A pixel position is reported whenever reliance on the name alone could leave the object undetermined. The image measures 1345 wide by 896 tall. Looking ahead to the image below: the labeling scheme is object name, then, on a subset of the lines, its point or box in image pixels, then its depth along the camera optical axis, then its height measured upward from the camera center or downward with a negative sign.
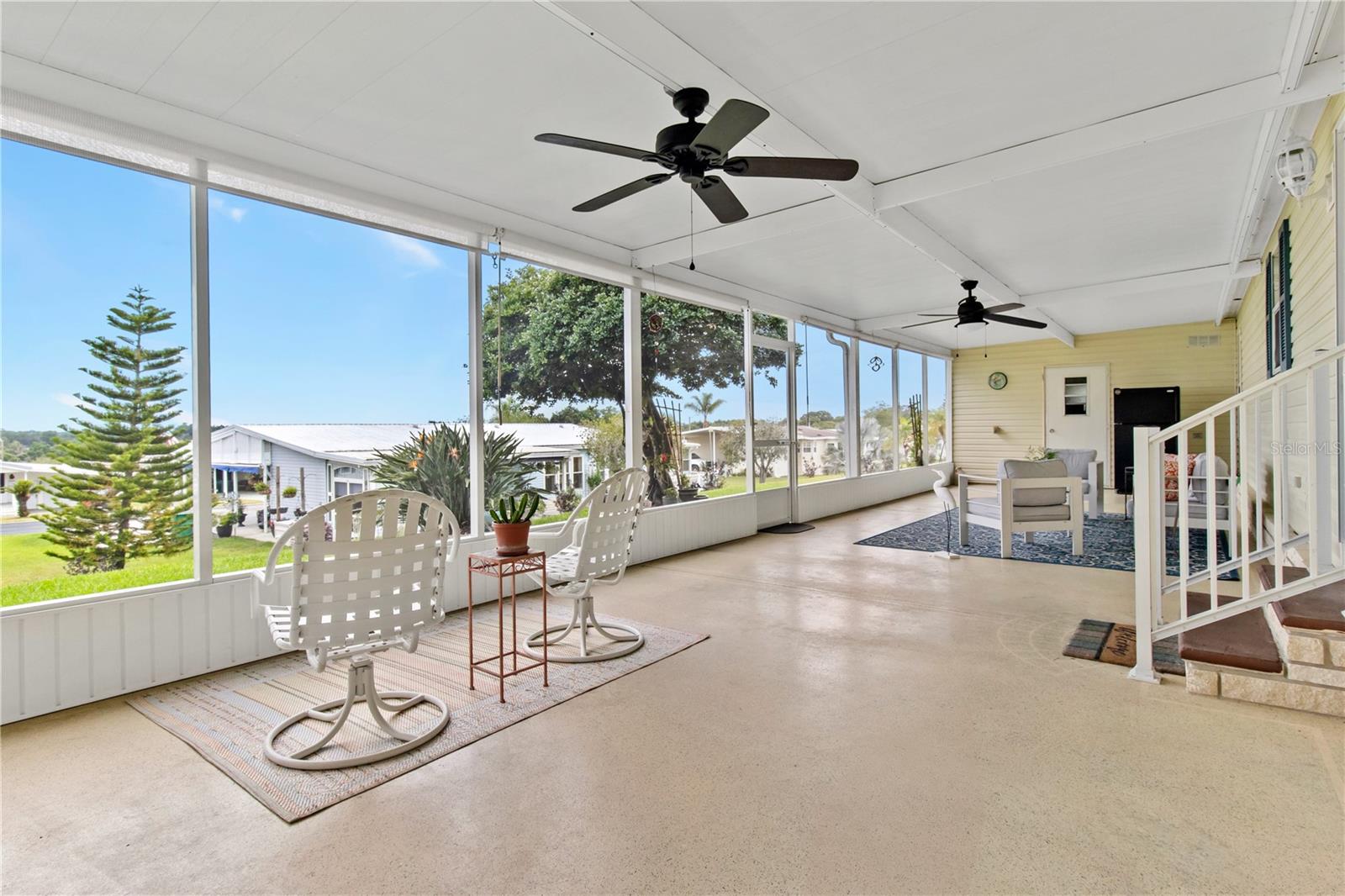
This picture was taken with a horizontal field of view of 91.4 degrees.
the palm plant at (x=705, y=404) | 6.88 +0.48
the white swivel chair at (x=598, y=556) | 3.27 -0.55
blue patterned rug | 5.70 -1.00
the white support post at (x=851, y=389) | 9.40 +0.83
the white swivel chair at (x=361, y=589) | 2.32 -0.50
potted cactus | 3.04 -0.35
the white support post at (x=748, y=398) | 7.37 +0.56
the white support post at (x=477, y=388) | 4.67 +0.46
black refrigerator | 10.48 +0.46
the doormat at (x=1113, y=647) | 3.21 -1.07
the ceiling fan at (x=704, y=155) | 2.57 +1.22
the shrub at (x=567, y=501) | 5.50 -0.42
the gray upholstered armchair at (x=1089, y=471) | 7.76 -0.34
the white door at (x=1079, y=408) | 11.16 +0.62
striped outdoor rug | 2.28 -1.11
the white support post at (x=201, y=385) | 3.35 +0.37
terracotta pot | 3.04 -0.40
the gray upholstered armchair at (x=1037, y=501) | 5.95 -0.52
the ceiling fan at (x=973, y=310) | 6.37 +1.33
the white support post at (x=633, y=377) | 6.02 +0.68
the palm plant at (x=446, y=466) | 4.43 -0.09
